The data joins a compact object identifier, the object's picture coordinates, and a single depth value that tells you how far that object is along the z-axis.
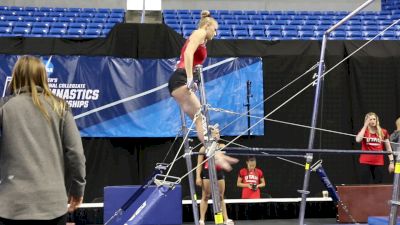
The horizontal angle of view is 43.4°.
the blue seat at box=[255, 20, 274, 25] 10.39
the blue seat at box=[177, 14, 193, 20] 10.66
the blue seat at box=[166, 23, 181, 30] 9.38
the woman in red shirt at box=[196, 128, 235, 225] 5.99
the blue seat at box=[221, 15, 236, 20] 10.77
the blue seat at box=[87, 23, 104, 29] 9.54
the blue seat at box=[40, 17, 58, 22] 10.02
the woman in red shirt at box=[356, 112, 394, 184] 6.62
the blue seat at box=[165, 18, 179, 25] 10.16
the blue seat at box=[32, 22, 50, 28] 9.35
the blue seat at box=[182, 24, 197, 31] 9.27
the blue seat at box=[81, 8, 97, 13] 11.23
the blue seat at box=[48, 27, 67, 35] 8.90
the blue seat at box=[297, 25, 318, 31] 9.80
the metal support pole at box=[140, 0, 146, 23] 9.28
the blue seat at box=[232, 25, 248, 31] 9.62
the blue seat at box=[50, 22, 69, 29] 9.41
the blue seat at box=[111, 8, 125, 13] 11.31
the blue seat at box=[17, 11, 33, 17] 10.58
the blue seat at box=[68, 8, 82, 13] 11.16
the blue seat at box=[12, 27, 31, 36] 8.79
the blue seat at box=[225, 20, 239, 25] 10.25
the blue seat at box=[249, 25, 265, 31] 9.64
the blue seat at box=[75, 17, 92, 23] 10.08
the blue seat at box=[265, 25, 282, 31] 9.71
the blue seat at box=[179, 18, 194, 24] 10.12
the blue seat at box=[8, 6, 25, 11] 11.15
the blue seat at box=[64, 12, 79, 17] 10.65
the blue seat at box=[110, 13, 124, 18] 10.67
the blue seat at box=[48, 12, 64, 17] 10.61
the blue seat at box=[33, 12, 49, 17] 10.58
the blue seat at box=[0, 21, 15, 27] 9.36
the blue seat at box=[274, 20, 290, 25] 10.36
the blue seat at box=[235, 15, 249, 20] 10.93
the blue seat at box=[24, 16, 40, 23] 10.00
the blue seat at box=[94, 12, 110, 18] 10.67
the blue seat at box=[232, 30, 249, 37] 9.18
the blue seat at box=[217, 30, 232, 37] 9.05
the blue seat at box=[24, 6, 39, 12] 11.14
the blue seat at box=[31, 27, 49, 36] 8.83
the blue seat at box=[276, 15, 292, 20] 11.01
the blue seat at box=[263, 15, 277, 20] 10.93
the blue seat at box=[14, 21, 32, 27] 9.38
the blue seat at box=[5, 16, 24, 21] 10.03
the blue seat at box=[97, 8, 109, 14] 11.20
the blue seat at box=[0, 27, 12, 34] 8.90
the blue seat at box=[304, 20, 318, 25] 10.41
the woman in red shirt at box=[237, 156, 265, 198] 6.93
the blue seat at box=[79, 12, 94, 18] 10.66
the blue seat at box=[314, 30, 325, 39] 9.33
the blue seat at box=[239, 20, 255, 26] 10.38
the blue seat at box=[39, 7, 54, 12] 11.12
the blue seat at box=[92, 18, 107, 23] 10.09
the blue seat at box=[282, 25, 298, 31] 9.79
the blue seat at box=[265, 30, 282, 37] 9.16
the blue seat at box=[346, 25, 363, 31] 10.01
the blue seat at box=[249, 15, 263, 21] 10.93
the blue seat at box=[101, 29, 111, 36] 9.00
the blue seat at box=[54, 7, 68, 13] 11.10
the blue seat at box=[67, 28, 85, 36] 8.97
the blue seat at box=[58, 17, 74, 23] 10.04
